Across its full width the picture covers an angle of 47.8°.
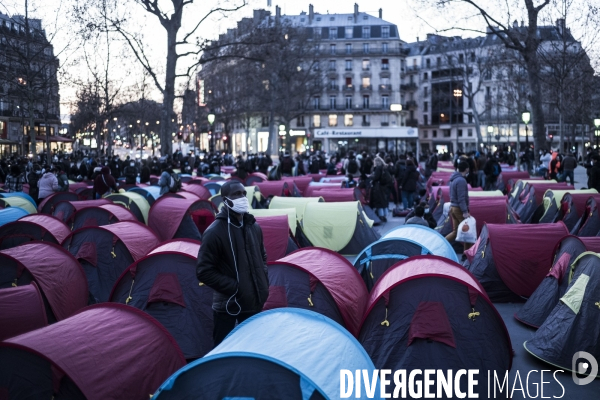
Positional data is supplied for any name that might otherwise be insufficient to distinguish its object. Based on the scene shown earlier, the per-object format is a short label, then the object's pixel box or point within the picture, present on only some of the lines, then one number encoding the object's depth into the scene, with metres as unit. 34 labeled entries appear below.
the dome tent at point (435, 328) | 6.41
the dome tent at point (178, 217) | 13.60
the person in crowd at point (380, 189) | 18.19
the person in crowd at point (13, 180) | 18.38
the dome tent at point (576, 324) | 7.16
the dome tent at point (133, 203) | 15.54
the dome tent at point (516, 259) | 10.02
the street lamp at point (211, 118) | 26.51
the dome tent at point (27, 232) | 11.29
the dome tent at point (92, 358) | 4.85
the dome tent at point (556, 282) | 8.37
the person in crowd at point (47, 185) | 16.89
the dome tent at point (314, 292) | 7.70
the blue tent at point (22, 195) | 16.54
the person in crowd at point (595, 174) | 16.50
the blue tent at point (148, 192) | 17.69
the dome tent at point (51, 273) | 8.21
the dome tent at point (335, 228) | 14.16
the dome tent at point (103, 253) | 10.07
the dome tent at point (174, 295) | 7.73
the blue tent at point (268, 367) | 4.29
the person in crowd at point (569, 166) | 23.59
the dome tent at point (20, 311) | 6.70
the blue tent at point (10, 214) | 12.85
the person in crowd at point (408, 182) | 19.36
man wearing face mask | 5.51
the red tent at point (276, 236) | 11.84
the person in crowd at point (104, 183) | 17.16
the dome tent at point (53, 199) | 15.98
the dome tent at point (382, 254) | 9.25
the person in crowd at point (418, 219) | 11.05
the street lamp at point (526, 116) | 23.52
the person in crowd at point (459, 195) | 12.06
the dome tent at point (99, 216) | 12.84
